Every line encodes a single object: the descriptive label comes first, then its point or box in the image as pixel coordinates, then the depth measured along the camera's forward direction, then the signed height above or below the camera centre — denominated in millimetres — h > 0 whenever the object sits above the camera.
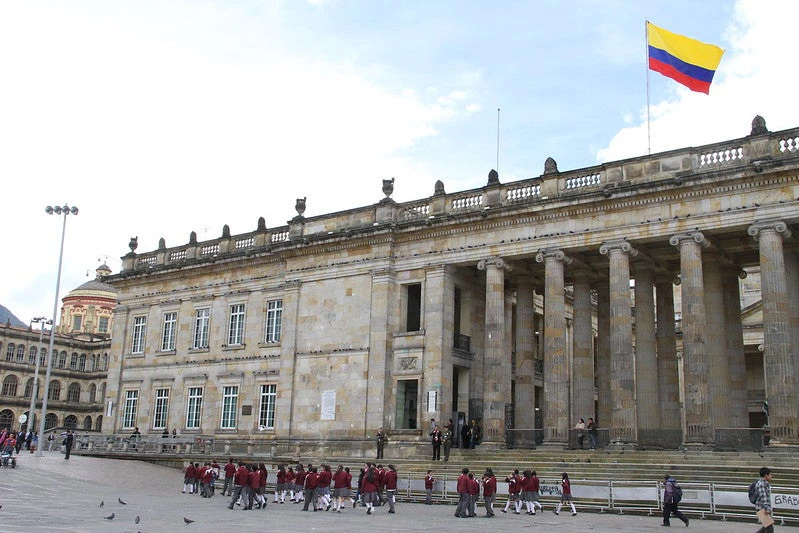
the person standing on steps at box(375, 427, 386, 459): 32531 -348
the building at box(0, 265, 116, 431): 93075 +7228
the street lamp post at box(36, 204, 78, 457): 41966 +10776
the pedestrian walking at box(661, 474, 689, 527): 18984 -1350
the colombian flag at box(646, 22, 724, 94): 29906 +14202
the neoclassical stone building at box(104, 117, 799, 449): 28016 +5406
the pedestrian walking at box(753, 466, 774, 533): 12719 -929
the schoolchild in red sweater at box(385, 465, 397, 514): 22609 -1461
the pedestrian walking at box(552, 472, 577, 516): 23312 -1467
